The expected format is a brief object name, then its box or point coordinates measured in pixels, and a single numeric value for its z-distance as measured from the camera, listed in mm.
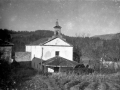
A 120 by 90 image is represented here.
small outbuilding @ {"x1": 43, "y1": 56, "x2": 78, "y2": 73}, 28536
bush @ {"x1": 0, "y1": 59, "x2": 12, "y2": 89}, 16212
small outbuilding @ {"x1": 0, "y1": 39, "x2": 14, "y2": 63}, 28839
